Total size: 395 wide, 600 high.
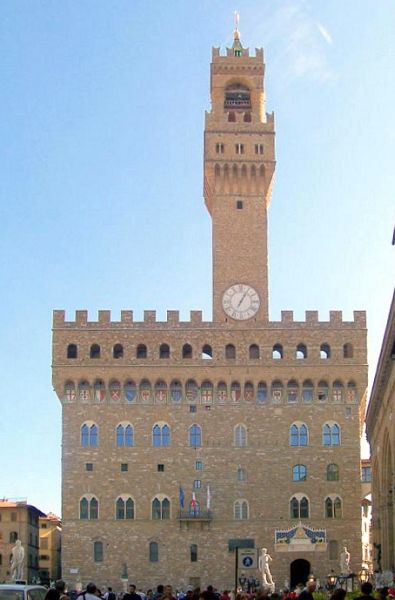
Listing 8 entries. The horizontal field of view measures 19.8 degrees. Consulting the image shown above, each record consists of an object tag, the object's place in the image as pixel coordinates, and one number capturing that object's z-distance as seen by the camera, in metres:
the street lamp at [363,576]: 47.91
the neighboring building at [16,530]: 77.62
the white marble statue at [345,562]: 54.00
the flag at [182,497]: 57.34
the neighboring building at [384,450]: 37.09
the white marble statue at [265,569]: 50.41
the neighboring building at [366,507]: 74.94
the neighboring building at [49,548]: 91.94
